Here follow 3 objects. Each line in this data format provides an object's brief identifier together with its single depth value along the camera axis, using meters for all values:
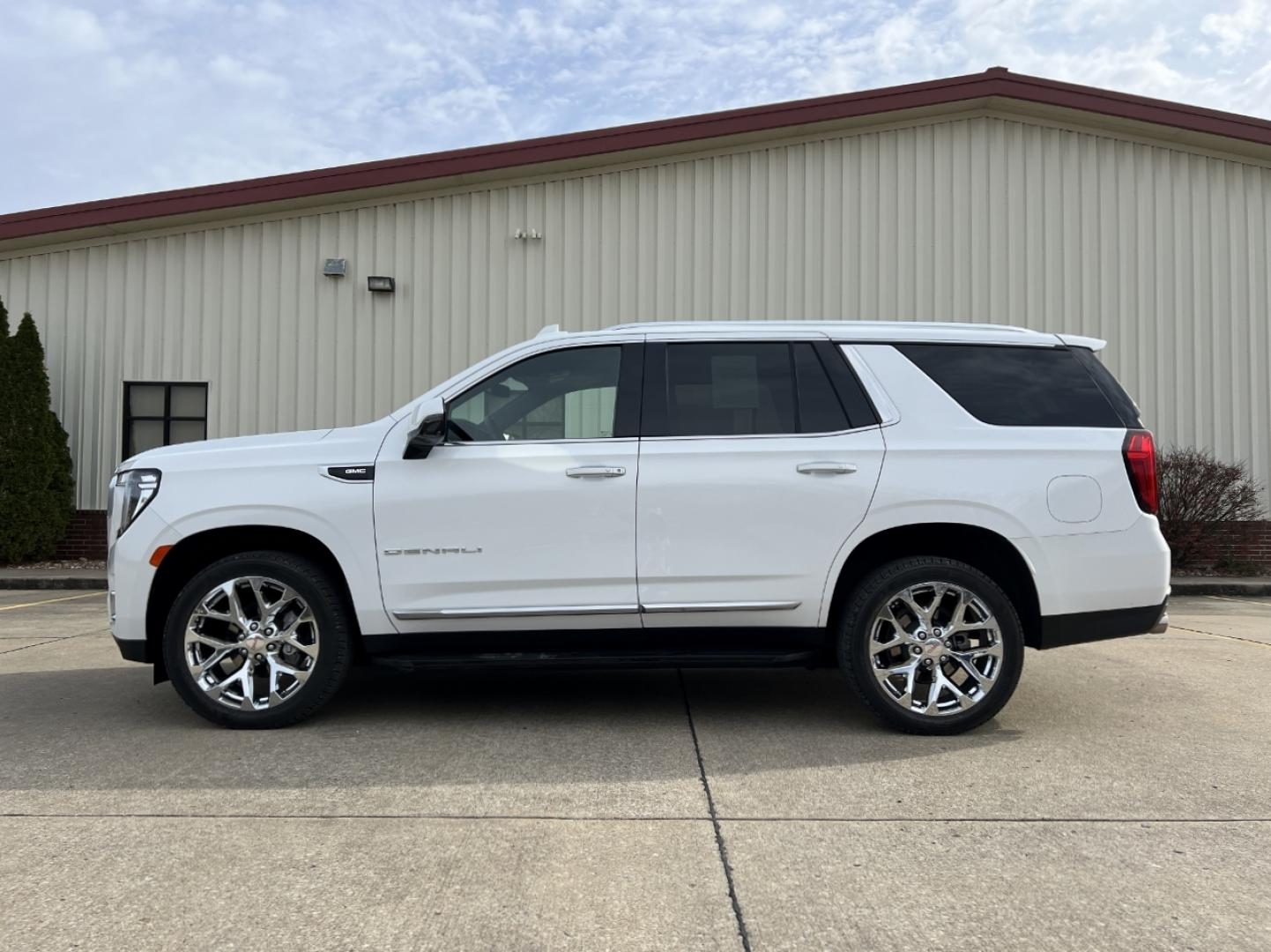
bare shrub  12.89
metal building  14.01
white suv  4.60
